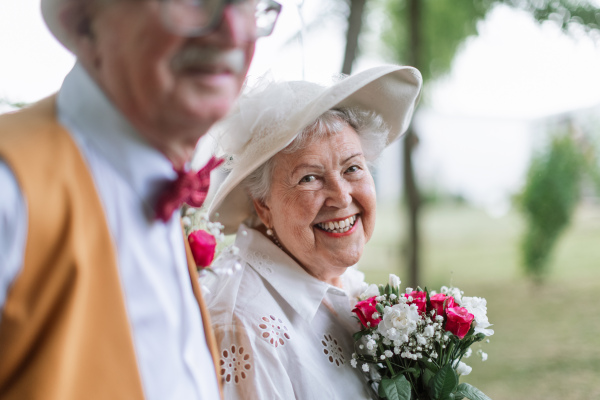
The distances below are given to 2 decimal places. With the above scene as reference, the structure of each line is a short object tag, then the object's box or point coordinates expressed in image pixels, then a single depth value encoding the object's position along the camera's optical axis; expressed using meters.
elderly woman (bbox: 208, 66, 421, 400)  1.05
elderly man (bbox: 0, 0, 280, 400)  0.66
